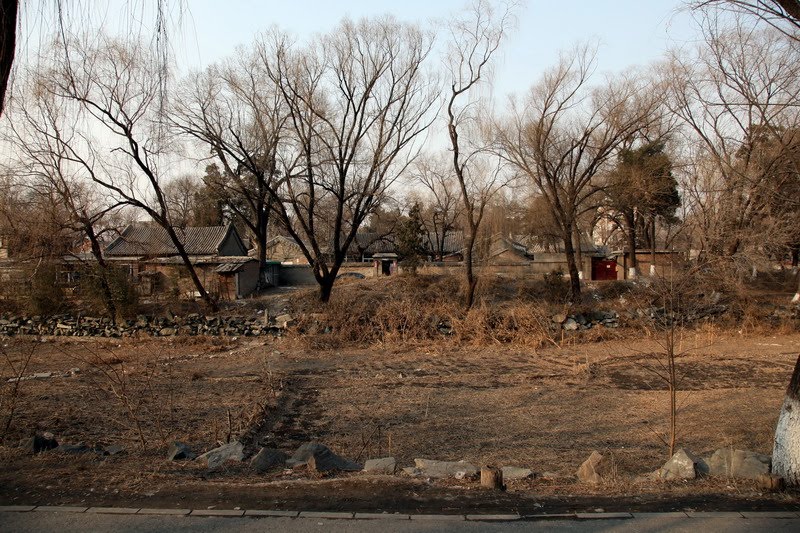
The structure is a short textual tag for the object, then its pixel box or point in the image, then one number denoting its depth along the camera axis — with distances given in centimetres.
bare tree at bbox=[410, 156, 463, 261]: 4881
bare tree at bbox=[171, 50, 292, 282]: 2214
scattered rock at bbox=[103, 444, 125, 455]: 671
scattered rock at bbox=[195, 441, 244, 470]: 589
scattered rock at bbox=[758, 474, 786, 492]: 473
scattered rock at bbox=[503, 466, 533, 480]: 551
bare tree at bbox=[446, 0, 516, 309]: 2278
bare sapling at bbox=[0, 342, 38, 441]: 693
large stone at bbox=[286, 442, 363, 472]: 552
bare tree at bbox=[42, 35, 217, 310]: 2125
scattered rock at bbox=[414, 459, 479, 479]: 532
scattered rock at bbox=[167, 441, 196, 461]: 623
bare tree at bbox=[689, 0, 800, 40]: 566
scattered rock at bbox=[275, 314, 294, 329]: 2242
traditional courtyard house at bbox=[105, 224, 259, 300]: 2645
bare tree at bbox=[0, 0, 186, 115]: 405
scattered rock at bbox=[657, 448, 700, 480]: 530
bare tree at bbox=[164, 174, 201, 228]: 5306
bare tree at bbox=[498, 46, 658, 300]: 2461
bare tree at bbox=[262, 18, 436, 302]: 2309
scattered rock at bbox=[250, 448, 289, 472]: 568
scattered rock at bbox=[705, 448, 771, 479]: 538
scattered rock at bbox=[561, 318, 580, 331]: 2212
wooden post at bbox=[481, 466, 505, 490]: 490
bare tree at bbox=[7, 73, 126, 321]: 2159
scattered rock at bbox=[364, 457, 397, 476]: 552
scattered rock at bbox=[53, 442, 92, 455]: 632
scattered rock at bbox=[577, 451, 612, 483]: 537
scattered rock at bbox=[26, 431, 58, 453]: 614
